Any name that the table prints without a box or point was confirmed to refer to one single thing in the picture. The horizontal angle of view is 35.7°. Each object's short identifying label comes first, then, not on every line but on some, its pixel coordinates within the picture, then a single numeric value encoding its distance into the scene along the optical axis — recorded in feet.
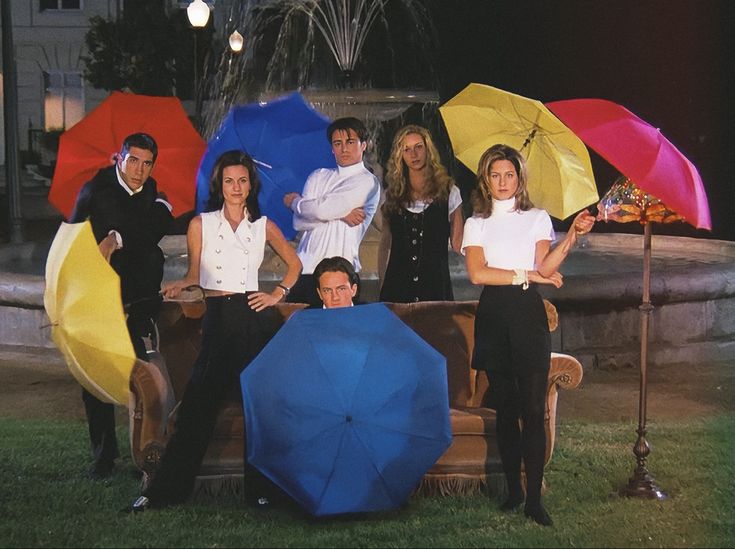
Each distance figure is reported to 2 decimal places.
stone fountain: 30.66
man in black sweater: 19.70
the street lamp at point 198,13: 62.18
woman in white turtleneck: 17.62
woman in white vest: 18.74
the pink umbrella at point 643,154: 17.01
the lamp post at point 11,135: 56.95
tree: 124.98
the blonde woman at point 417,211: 20.54
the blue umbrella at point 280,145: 21.76
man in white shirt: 20.74
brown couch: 18.51
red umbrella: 20.80
